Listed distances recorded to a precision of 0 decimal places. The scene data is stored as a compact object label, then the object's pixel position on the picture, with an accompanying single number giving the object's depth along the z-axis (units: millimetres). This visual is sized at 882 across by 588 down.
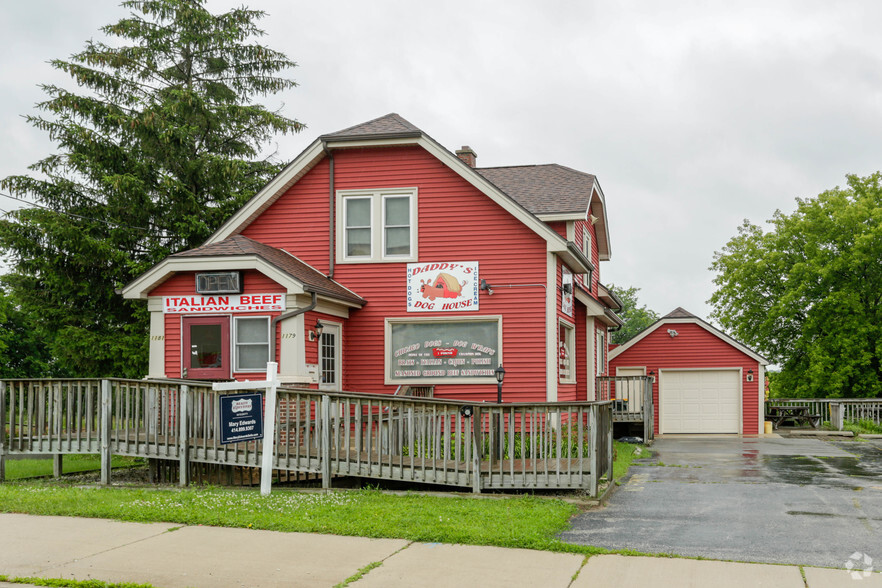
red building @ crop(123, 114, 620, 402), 15852
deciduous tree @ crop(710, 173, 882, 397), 37125
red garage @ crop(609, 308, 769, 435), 28719
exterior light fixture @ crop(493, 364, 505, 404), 16244
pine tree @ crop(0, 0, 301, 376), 23484
